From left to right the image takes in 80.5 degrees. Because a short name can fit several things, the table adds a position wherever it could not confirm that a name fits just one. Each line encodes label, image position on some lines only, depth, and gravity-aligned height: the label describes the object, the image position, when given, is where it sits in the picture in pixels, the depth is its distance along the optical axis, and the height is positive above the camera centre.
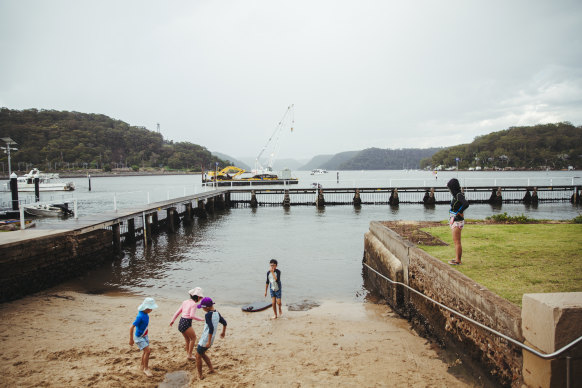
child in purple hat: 5.67 -2.58
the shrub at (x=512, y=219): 13.49 -2.04
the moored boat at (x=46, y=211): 33.91 -3.17
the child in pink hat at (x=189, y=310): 5.88 -2.32
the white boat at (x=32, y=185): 69.56 -1.34
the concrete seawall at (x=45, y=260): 9.95 -2.83
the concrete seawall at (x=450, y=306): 4.89 -2.62
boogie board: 9.80 -3.85
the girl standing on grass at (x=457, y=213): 7.54 -0.97
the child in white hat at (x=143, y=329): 5.64 -2.54
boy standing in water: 8.83 -2.81
